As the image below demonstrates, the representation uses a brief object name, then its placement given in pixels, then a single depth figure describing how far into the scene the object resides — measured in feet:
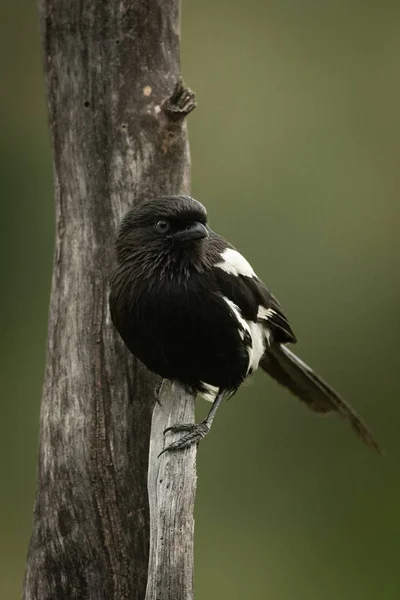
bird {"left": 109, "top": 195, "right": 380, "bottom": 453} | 23.57
